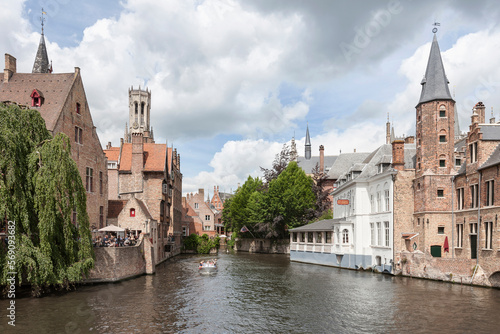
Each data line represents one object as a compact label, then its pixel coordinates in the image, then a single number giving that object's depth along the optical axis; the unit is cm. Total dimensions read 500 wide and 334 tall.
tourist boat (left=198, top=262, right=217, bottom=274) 3491
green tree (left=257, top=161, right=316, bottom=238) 6147
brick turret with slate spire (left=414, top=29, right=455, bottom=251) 3238
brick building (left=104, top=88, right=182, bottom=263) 3825
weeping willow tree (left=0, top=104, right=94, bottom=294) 2113
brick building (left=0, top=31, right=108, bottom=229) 3164
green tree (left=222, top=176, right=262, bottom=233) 7381
